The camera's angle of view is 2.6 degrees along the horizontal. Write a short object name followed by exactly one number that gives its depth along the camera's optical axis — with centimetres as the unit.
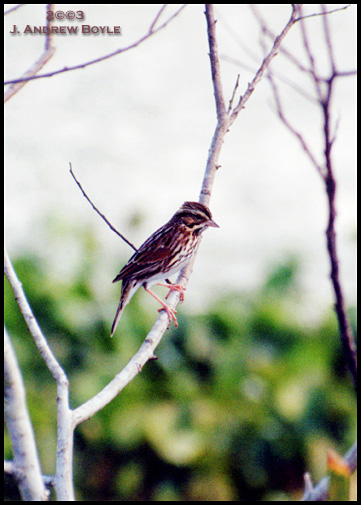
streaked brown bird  551
